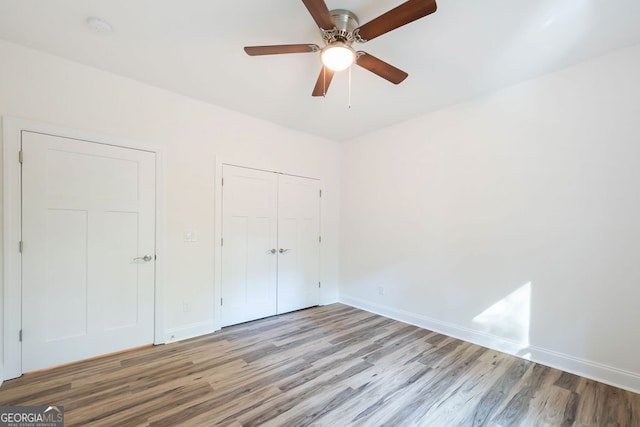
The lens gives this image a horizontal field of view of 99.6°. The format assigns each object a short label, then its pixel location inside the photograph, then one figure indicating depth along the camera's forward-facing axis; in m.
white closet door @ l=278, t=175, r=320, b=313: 3.95
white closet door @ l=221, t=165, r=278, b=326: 3.40
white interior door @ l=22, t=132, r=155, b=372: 2.31
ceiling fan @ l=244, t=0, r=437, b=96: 1.53
